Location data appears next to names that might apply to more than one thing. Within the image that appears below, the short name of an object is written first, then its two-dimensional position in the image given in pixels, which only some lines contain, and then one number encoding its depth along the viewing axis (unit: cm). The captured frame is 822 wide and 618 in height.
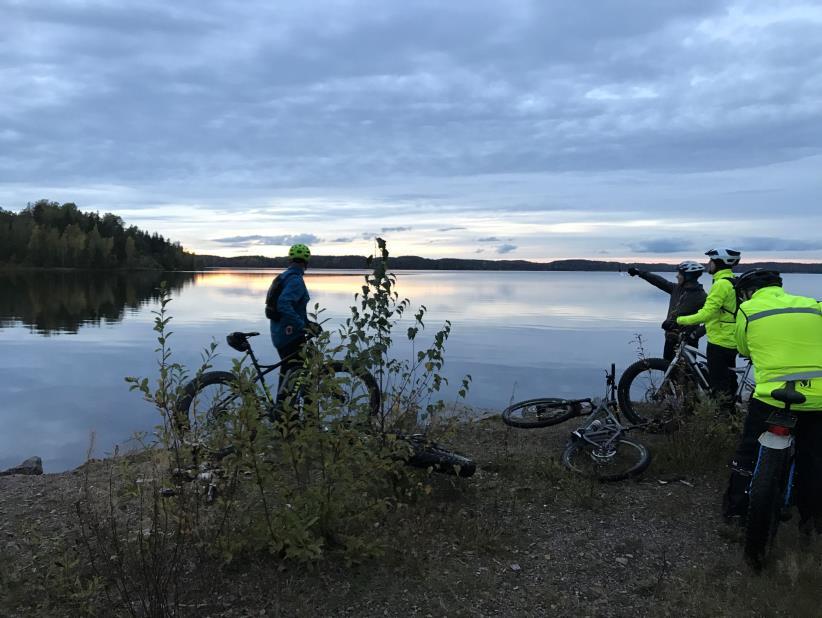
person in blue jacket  725
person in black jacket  812
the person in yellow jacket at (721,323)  674
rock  742
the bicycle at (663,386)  720
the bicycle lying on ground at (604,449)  602
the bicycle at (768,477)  413
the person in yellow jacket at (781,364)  429
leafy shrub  382
